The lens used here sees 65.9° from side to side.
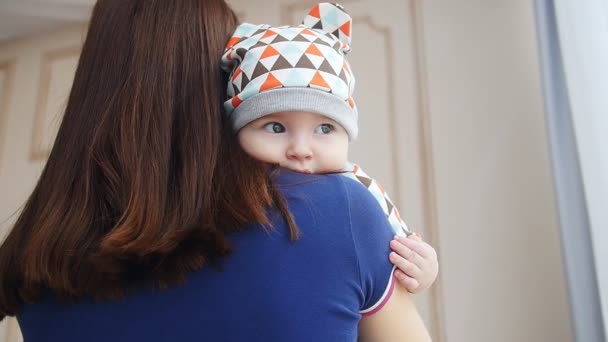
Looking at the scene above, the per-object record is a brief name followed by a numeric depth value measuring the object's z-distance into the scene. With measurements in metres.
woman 0.44
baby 0.64
